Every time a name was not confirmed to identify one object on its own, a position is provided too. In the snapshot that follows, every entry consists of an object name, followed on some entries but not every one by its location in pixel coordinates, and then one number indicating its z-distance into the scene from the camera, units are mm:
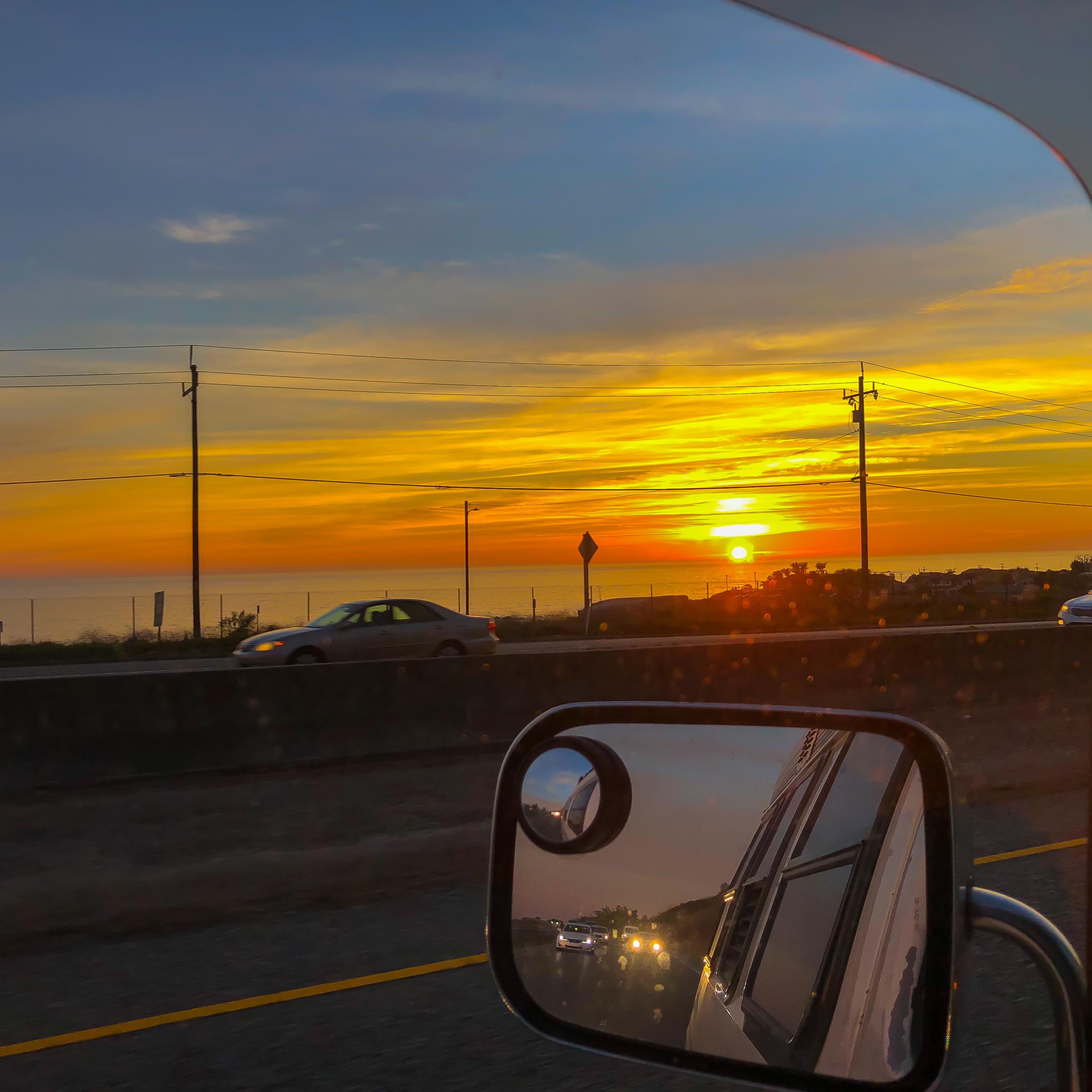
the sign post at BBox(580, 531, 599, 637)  32219
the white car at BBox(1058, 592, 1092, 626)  31031
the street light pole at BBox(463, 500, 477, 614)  76188
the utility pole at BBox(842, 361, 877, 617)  52750
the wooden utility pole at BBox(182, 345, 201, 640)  41469
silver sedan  23750
